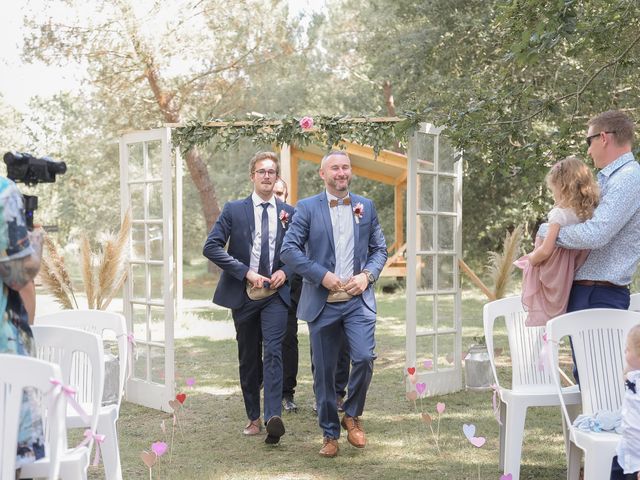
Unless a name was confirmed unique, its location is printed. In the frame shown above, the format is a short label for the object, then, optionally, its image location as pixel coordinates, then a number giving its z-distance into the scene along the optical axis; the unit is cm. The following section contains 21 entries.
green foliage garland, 777
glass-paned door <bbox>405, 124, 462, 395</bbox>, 805
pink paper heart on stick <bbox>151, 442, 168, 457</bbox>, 434
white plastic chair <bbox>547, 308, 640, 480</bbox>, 413
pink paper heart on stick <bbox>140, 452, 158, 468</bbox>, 429
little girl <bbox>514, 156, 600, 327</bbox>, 442
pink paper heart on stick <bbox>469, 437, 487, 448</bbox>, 450
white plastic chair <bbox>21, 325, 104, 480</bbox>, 340
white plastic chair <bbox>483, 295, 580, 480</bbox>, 471
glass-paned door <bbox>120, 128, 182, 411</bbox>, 755
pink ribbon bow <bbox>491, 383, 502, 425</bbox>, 491
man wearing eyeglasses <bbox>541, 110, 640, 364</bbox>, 427
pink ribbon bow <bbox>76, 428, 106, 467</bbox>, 332
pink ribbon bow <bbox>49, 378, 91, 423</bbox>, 280
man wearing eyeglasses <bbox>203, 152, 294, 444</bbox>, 629
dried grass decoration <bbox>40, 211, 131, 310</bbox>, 765
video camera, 305
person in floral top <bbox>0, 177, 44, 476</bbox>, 290
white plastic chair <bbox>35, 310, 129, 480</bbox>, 432
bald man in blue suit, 566
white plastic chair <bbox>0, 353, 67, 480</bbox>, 284
